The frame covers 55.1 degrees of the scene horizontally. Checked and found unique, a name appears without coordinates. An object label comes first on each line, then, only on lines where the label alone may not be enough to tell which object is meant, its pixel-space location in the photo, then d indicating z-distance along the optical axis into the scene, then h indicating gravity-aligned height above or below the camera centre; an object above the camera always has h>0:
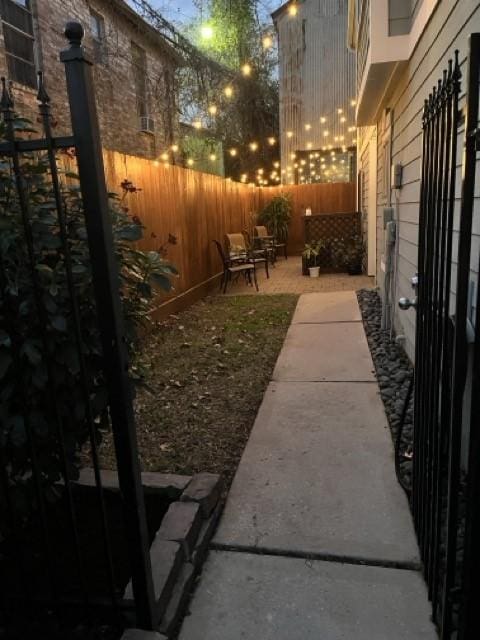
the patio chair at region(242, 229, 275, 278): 9.81 -0.58
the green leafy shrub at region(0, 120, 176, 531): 1.41 -0.32
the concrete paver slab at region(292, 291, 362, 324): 5.80 -1.18
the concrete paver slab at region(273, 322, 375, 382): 3.87 -1.25
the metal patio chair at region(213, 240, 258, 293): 8.13 -0.73
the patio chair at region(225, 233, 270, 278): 8.74 -0.45
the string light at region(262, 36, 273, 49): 7.79 +3.08
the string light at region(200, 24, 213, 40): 5.83 +2.51
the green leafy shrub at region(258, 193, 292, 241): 13.21 +0.25
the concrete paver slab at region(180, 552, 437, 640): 1.55 -1.34
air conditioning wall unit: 11.55 +2.66
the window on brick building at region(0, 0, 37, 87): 7.33 +3.18
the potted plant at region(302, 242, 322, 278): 9.45 -0.70
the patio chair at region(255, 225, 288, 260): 11.55 -0.29
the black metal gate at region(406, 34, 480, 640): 1.15 -0.46
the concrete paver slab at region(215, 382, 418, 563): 1.97 -1.32
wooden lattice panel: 9.77 -0.15
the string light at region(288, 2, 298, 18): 6.64 +3.11
